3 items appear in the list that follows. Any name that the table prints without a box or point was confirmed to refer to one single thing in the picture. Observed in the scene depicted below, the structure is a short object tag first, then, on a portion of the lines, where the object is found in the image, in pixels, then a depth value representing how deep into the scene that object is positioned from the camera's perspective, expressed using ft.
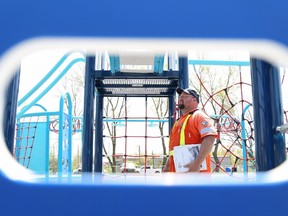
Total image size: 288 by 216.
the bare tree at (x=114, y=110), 27.63
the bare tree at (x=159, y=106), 28.39
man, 6.72
